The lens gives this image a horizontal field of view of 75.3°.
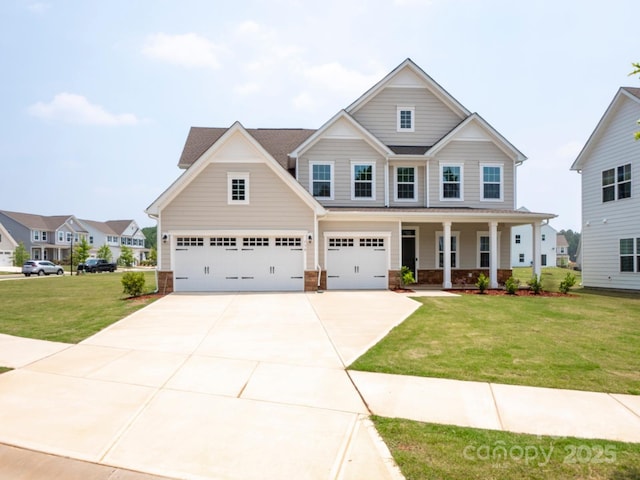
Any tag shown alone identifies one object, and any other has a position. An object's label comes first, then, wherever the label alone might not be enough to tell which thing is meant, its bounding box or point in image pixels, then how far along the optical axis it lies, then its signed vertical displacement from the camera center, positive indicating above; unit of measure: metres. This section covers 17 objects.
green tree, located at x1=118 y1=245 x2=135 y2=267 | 62.12 -1.44
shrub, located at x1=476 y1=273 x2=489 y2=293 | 17.97 -1.58
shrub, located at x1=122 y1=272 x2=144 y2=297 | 16.14 -1.41
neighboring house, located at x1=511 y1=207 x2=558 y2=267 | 57.79 -0.08
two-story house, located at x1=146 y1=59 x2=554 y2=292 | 17.72 +2.07
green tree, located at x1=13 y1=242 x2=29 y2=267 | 54.78 -0.95
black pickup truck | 45.28 -2.08
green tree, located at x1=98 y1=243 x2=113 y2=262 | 59.43 -0.79
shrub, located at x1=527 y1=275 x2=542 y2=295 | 17.94 -1.67
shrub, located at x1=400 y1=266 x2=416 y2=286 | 18.33 -1.30
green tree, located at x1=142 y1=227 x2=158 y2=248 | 130.57 +4.64
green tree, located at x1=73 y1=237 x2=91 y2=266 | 50.31 -0.41
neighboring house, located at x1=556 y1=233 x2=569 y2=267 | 78.94 -0.14
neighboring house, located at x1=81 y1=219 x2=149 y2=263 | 71.94 +2.19
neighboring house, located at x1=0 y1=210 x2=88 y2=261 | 59.84 +2.44
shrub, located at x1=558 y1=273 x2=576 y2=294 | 17.98 -1.63
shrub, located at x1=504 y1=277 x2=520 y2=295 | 17.73 -1.74
